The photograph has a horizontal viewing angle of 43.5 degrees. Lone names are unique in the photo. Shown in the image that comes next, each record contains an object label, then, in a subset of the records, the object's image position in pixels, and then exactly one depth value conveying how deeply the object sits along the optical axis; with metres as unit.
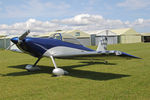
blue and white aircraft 7.80
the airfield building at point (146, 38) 74.06
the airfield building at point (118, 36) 55.78
